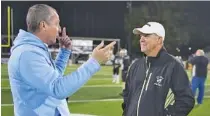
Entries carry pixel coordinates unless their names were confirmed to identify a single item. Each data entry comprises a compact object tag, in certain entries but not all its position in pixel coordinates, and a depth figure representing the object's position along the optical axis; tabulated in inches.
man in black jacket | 153.6
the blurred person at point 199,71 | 472.4
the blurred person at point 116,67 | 736.3
